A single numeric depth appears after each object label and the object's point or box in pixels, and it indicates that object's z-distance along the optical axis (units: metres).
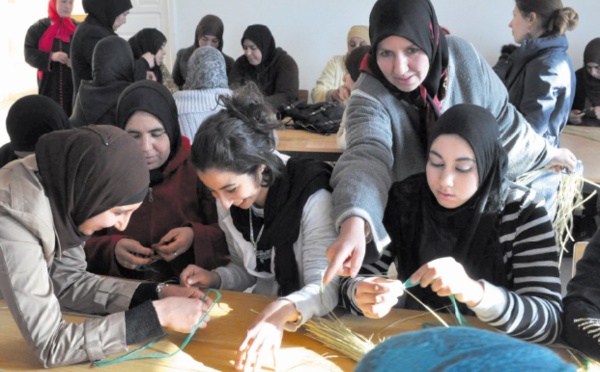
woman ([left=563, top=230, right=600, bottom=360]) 1.51
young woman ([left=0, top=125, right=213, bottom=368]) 1.52
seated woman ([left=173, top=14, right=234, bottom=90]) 6.01
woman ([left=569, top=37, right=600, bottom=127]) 5.43
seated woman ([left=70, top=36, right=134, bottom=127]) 3.74
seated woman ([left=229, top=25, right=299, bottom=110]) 5.69
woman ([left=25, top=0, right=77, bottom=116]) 5.49
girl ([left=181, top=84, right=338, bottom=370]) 1.86
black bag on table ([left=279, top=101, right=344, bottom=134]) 4.22
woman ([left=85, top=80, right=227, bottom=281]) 2.23
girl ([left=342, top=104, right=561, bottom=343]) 1.61
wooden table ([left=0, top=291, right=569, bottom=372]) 1.53
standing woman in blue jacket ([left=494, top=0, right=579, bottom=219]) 3.14
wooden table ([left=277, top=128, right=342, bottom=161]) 3.75
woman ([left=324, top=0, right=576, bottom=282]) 1.91
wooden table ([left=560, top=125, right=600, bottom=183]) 3.36
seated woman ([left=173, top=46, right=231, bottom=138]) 3.68
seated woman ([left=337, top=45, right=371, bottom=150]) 4.26
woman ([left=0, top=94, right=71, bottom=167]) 2.64
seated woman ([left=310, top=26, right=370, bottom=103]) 5.66
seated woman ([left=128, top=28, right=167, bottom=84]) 5.70
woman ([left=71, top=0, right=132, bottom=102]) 4.58
